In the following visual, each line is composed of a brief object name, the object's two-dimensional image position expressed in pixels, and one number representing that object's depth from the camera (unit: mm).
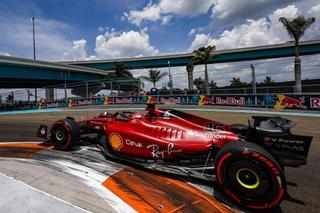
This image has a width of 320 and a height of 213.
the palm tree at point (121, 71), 43625
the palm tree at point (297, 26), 17594
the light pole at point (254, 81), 15484
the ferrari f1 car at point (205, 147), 2712
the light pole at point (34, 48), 50794
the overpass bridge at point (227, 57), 40125
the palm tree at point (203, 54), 28453
